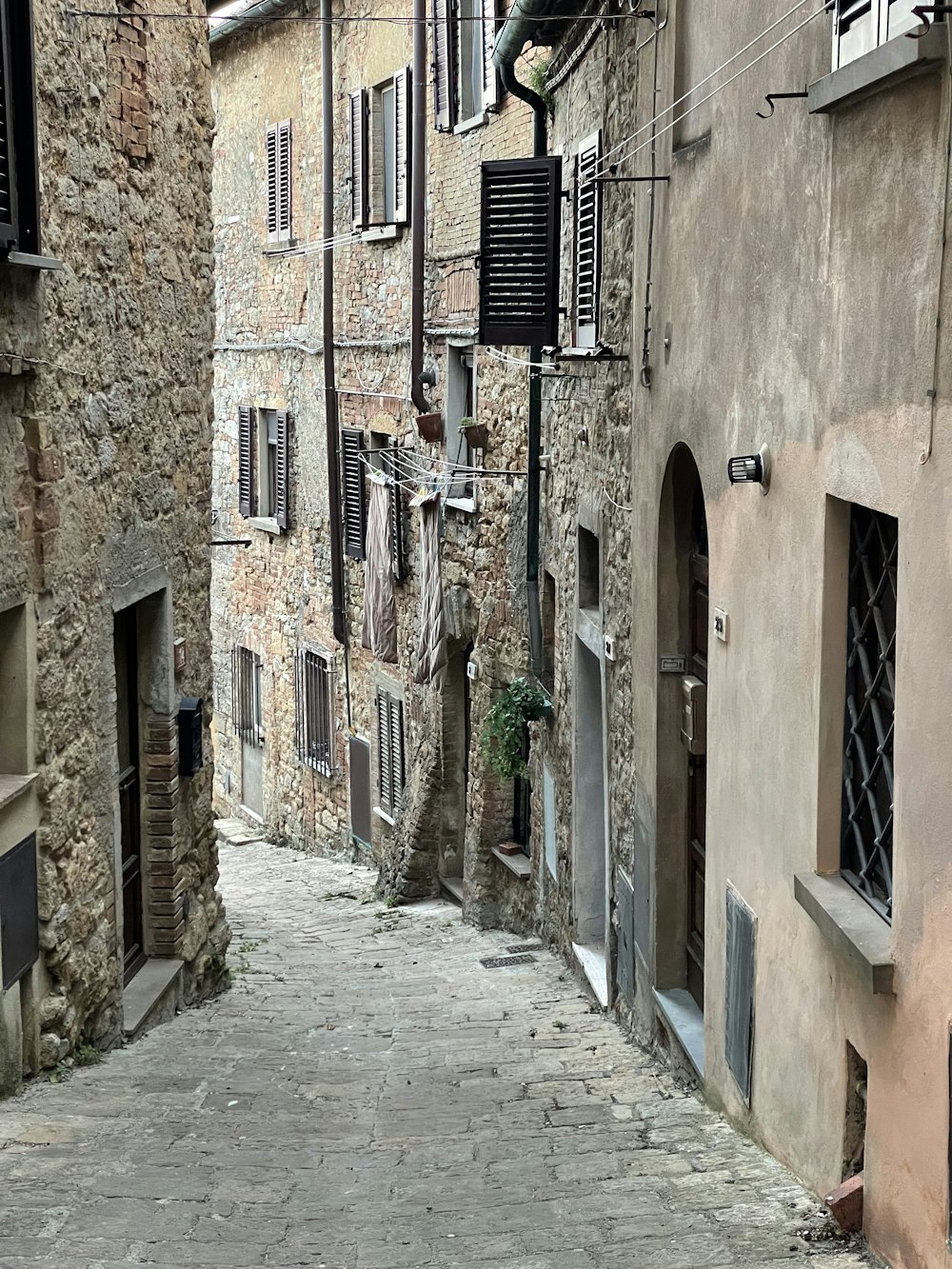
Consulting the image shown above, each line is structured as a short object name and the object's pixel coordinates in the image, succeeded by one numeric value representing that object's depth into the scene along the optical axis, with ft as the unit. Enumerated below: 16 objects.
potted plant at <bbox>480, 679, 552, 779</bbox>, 35.55
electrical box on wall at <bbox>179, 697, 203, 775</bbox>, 27.84
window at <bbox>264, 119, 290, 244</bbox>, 55.26
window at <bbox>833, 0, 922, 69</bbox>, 12.93
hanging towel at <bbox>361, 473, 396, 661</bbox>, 46.60
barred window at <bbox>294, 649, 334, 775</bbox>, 54.34
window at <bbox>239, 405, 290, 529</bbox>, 58.34
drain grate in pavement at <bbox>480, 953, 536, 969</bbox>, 34.73
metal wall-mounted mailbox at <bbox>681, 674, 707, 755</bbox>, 22.93
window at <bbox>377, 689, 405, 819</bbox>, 48.32
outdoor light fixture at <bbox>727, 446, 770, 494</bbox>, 17.53
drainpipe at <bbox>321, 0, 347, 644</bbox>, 50.44
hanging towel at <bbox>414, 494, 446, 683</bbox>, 42.06
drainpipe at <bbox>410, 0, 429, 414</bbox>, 43.45
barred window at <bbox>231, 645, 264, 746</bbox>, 61.31
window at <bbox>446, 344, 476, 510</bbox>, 42.42
